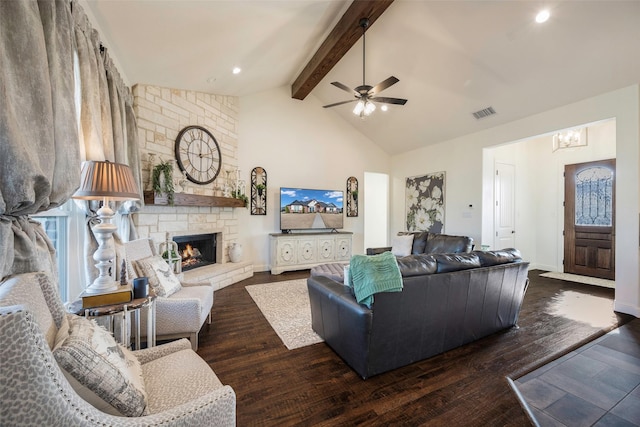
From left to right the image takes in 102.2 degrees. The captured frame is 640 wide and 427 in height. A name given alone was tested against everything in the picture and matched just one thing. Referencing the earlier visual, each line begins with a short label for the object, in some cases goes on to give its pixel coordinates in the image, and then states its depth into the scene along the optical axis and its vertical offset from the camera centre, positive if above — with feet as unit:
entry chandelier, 16.30 +4.82
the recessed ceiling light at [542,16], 9.47 +7.34
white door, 17.61 +0.49
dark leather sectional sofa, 6.42 -2.70
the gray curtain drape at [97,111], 6.60 +2.91
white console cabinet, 17.57 -2.71
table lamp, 5.56 +0.41
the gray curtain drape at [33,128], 3.64 +1.34
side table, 5.33 -2.31
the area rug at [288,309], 8.57 -4.14
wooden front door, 16.14 -0.34
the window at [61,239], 6.53 -0.75
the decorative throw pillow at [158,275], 7.91 -2.04
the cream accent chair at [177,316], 7.42 -3.06
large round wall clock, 13.29 +3.11
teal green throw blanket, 6.19 -1.57
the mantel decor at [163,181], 11.60 +1.35
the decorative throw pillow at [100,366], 2.72 -1.81
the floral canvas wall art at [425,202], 18.95 +0.83
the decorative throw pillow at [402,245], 16.35 -2.07
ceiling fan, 11.05 +5.11
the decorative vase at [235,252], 16.10 -2.54
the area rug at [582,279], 15.10 -4.11
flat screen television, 18.48 +0.22
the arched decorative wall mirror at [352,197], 21.57 +1.28
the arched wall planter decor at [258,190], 17.93 +1.48
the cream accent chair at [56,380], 2.02 -1.64
